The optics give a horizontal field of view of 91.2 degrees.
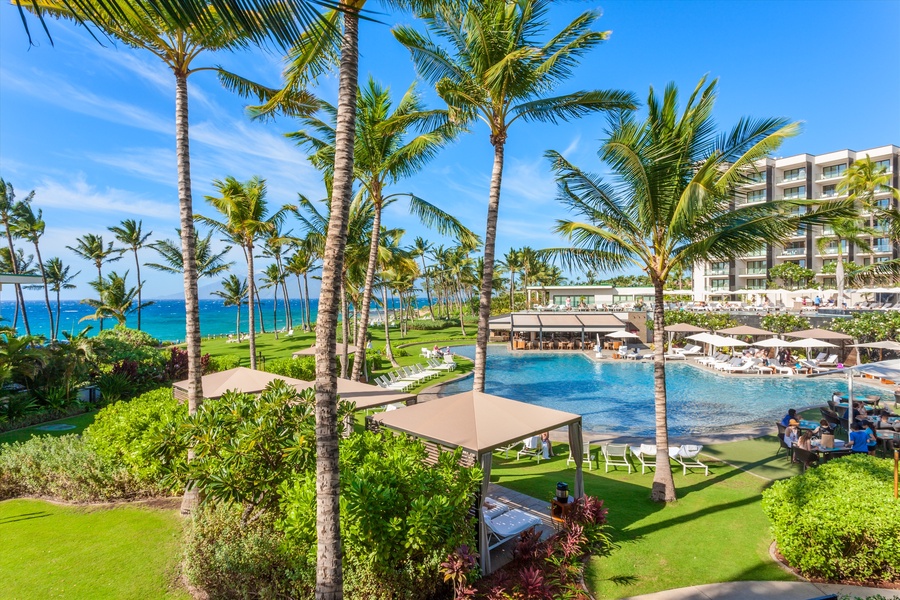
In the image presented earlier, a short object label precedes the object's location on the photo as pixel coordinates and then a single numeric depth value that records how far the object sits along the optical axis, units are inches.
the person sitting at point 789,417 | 501.9
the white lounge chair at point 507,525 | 280.7
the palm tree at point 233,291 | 1849.2
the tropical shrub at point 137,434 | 304.5
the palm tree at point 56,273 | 1778.3
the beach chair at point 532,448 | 497.0
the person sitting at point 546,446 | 491.5
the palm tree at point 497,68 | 364.8
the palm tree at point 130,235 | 1588.3
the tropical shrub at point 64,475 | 353.1
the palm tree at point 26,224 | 1334.9
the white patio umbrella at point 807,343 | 874.4
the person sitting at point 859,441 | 415.5
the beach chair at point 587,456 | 456.1
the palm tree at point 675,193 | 336.2
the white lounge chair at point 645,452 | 452.4
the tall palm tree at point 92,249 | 1674.5
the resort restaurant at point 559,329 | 1445.6
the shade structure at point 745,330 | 1080.8
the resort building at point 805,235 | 1966.0
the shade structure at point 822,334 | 874.3
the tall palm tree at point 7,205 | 1266.0
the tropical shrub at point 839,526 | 237.5
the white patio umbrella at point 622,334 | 1296.8
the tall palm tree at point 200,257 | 1438.2
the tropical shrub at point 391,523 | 216.8
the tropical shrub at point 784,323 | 1114.1
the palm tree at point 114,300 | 1362.0
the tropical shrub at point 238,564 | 228.5
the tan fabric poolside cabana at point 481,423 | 265.3
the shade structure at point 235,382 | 432.1
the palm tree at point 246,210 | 789.2
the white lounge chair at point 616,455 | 461.8
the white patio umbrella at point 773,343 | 921.4
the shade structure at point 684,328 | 1181.7
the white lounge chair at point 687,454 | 444.1
